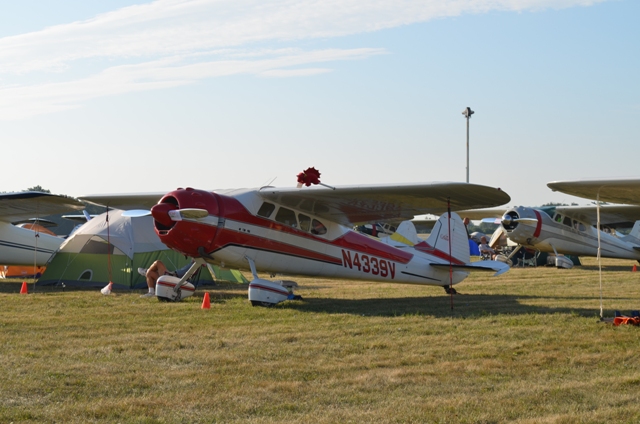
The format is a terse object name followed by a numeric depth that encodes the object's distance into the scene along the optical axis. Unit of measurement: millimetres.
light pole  47938
